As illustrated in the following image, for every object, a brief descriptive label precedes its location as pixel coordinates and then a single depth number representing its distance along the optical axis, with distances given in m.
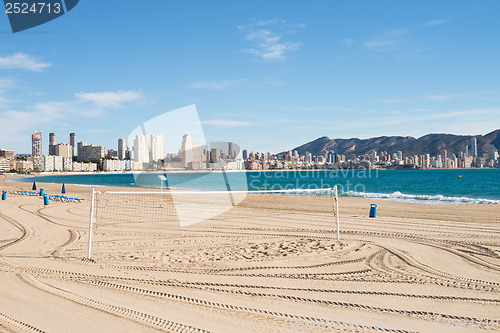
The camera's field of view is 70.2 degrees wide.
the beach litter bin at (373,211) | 16.84
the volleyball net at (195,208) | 16.16
